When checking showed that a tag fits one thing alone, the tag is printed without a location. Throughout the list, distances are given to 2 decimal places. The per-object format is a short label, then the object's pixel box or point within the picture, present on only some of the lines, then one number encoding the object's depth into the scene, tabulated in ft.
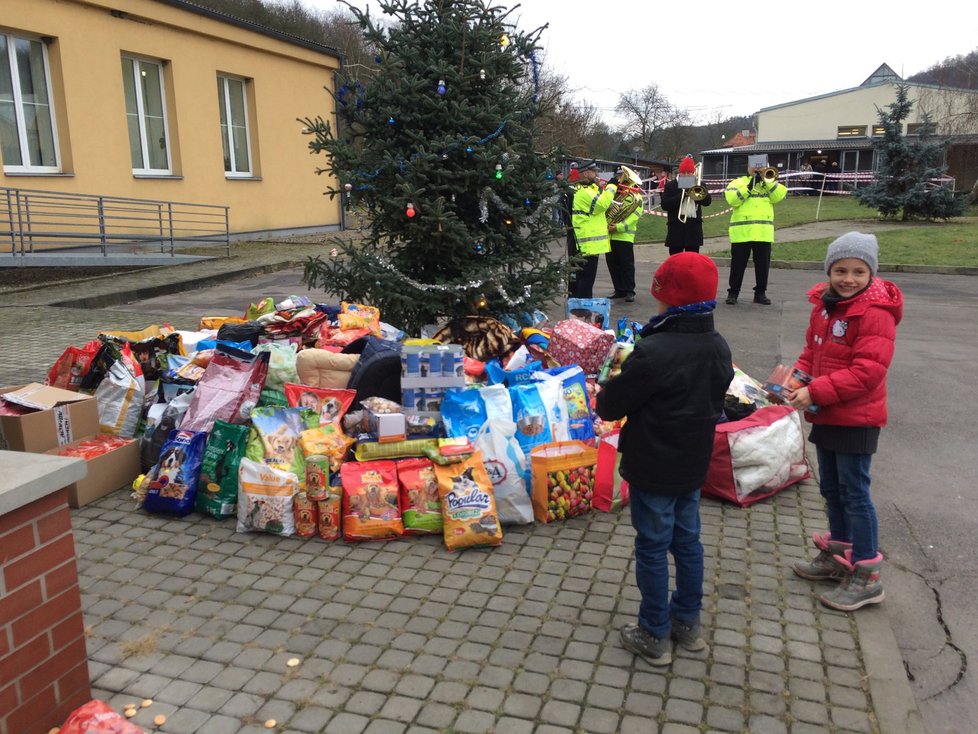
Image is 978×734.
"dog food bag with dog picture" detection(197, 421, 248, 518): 15.01
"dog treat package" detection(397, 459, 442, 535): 14.32
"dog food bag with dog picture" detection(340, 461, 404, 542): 14.14
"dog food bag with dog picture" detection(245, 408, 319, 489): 14.75
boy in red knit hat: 10.27
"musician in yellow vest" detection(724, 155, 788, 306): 38.73
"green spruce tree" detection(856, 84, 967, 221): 83.66
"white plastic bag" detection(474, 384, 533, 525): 14.71
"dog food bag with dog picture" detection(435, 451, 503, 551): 13.84
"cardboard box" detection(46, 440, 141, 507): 15.48
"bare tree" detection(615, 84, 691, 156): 200.03
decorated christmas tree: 20.02
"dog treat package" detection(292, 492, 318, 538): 14.24
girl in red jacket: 11.46
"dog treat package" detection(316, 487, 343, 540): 14.15
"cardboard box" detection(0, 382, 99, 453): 15.79
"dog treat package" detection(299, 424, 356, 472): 14.58
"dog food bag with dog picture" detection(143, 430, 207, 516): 15.05
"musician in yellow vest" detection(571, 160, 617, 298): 36.11
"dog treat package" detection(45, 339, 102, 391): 18.80
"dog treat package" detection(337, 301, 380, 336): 19.56
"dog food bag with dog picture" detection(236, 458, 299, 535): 14.26
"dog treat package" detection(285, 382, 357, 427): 15.98
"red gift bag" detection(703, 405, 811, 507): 15.74
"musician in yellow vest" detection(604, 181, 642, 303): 38.52
